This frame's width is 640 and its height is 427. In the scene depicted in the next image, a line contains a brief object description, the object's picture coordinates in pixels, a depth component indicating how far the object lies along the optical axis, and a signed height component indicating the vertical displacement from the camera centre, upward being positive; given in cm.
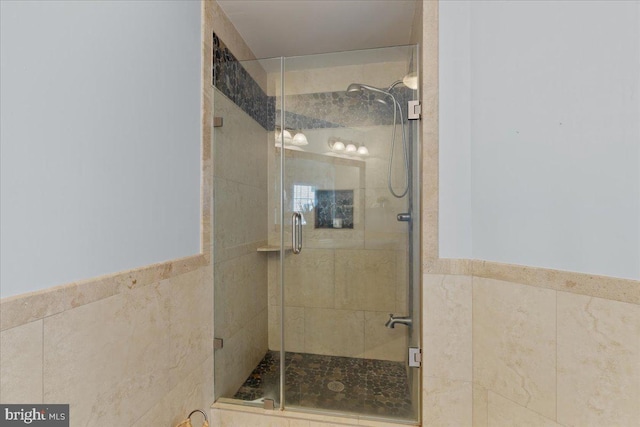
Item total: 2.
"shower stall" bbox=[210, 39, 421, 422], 156 -10
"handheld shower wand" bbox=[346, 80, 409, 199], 153 +48
